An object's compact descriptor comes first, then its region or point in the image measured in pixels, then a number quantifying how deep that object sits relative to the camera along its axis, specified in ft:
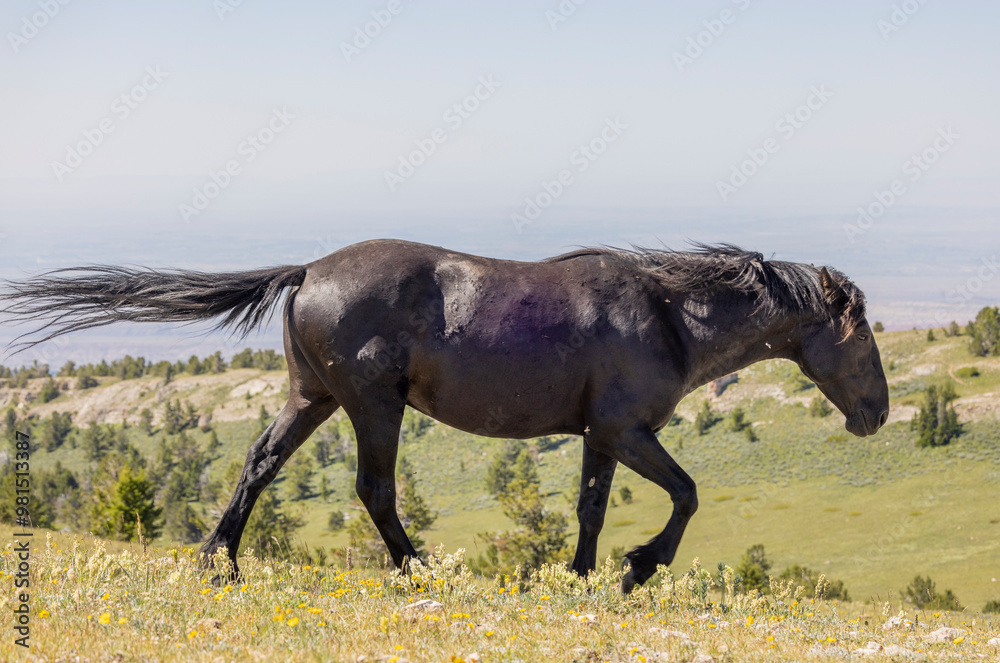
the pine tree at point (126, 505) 150.61
